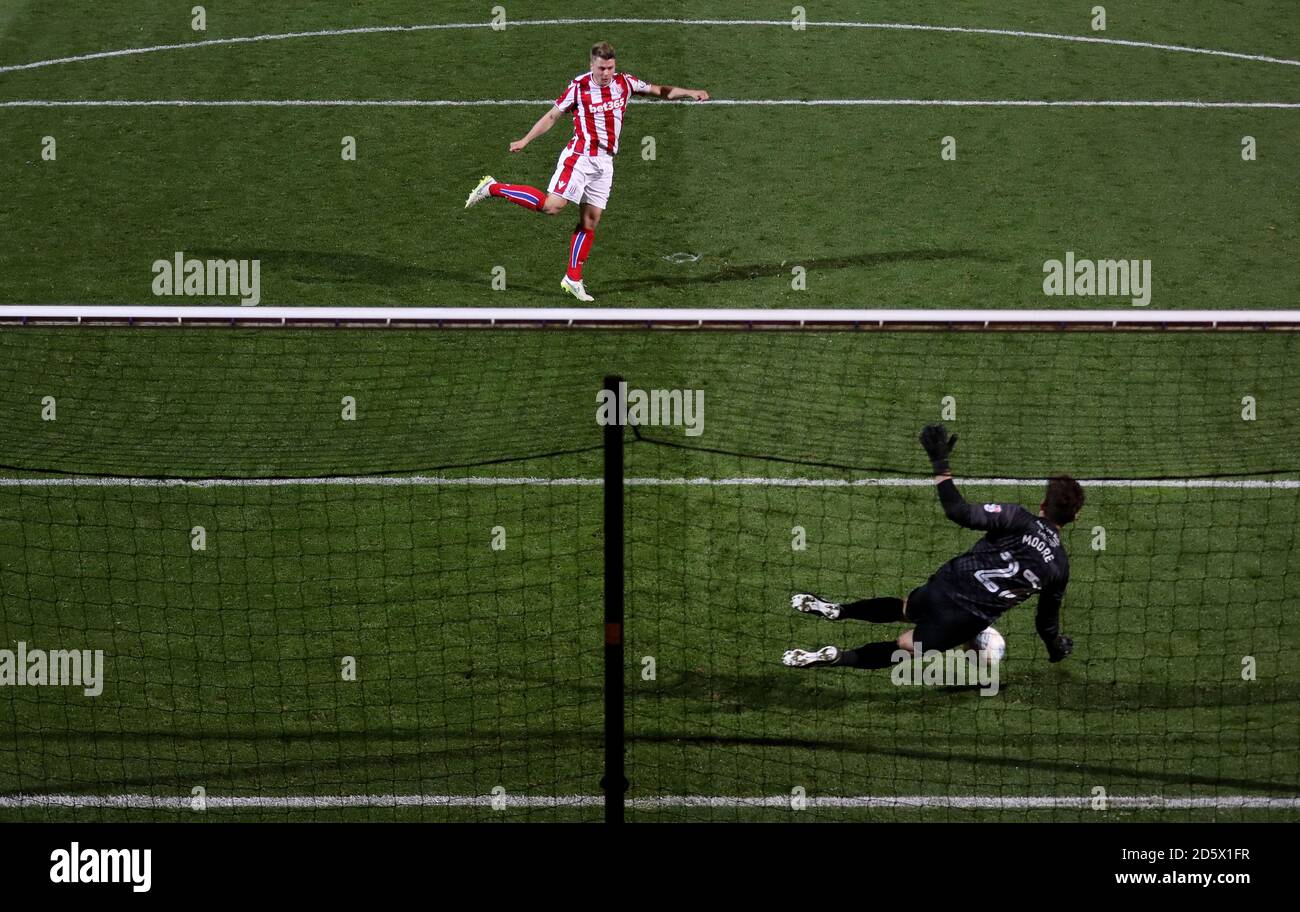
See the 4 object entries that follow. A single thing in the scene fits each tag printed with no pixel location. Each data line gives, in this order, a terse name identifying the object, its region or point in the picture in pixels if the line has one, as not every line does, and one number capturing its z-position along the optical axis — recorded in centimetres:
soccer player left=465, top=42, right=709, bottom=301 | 3061
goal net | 1922
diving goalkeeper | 1947
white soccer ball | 2067
